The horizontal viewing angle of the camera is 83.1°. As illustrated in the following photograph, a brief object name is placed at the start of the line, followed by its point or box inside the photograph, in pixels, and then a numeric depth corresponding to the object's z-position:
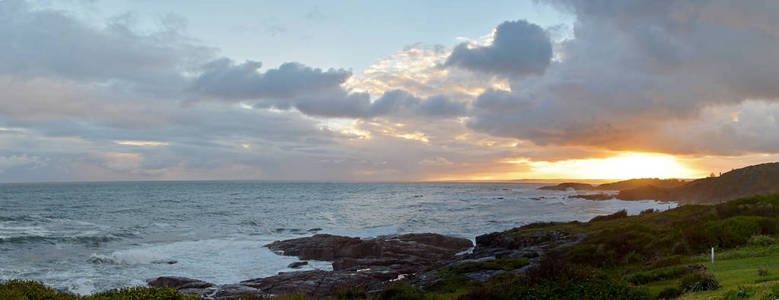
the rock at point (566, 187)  188.25
